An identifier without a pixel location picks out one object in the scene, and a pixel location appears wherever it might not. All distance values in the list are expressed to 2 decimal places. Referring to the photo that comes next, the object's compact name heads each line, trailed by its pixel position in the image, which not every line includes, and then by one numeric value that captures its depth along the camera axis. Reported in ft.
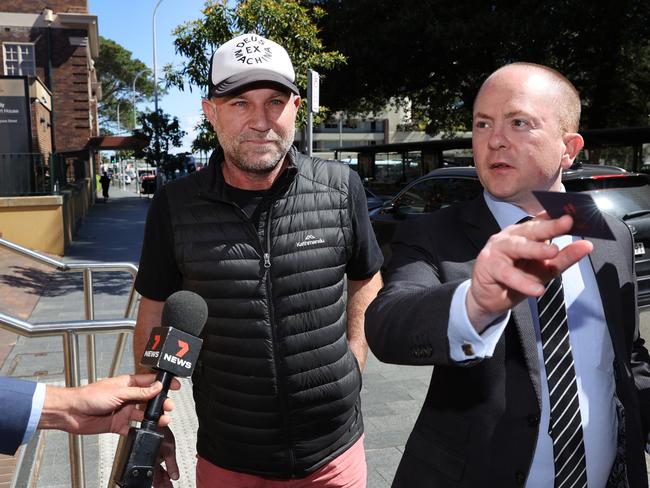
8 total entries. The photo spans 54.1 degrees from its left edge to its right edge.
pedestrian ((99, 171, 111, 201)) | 102.20
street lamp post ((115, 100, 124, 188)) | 183.83
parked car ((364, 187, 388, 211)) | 52.49
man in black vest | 7.13
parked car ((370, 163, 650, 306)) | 19.58
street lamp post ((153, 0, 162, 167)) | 94.06
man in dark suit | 5.24
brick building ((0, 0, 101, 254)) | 84.58
